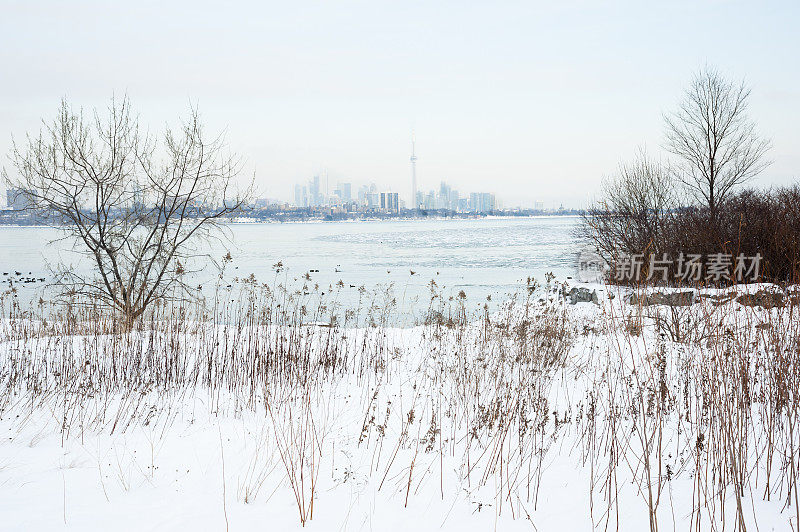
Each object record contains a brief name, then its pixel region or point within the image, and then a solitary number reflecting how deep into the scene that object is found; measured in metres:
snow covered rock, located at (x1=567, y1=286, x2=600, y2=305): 12.67
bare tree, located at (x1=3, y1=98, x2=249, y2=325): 9.88
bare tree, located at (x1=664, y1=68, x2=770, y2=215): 21.50
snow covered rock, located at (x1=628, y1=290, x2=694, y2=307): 8.42
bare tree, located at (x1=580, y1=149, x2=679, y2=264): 15.74
